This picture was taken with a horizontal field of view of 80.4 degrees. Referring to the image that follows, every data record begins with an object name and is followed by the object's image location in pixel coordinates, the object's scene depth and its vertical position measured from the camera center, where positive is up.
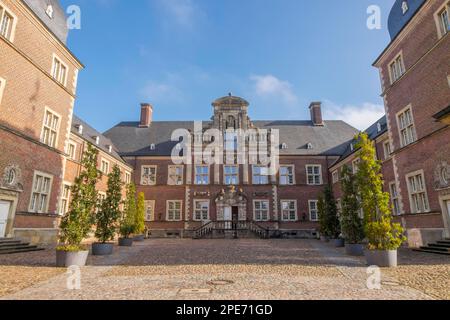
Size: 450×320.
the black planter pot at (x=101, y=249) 12.30 -1.34
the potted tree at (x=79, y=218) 8.87 +0.03
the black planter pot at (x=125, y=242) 16.69 -1.38
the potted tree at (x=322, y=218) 18.81 +0.16
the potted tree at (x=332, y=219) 18.28 +0.09
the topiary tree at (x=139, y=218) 20.58 +0.12
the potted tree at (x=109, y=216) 12.45 +0.18
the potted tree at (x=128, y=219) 16.75 +0.03
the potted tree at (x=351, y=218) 12.44 +0.12
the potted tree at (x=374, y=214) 9.10 +0.25
